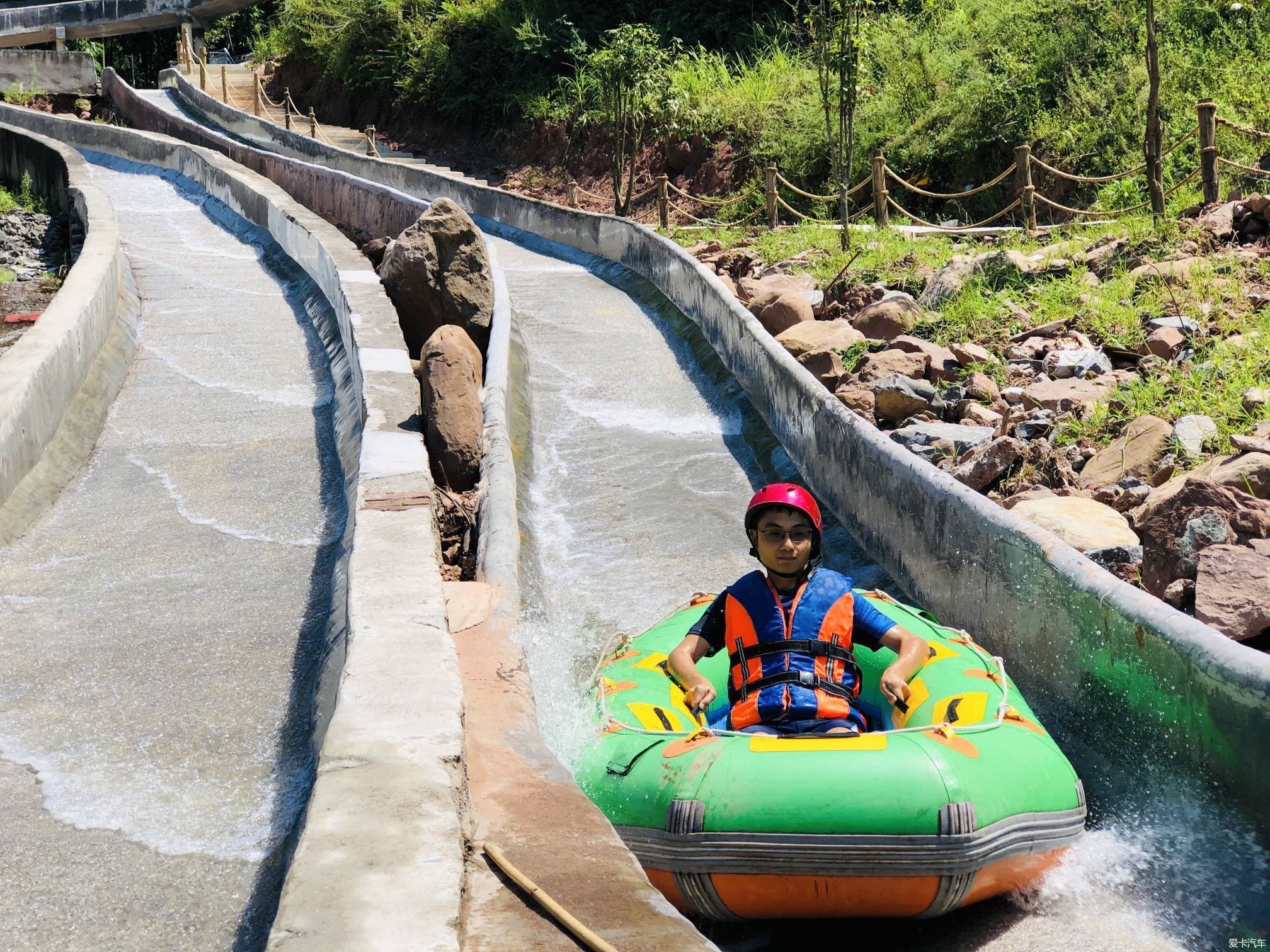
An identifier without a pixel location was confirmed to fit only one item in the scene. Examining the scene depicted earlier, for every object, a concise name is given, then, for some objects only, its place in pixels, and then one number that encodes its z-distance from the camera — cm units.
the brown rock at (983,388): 816
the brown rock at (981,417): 778
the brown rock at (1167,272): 920
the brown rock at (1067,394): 767
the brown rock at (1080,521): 563
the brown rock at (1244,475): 556
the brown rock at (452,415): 714
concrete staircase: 2655
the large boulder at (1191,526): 499
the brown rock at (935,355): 877
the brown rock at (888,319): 1004
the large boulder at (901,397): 827
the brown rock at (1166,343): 812
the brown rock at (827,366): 912
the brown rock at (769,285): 1181
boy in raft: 427
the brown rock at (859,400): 849
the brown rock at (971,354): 880
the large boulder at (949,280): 1040
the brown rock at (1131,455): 652
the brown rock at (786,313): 1091
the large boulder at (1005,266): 1052
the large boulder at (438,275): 948
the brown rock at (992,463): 680
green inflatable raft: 357
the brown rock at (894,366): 877
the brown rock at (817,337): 995
